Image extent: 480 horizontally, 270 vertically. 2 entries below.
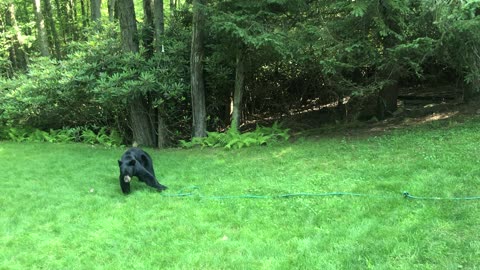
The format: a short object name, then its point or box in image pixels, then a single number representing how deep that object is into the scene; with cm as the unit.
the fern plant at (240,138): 914
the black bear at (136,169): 604
